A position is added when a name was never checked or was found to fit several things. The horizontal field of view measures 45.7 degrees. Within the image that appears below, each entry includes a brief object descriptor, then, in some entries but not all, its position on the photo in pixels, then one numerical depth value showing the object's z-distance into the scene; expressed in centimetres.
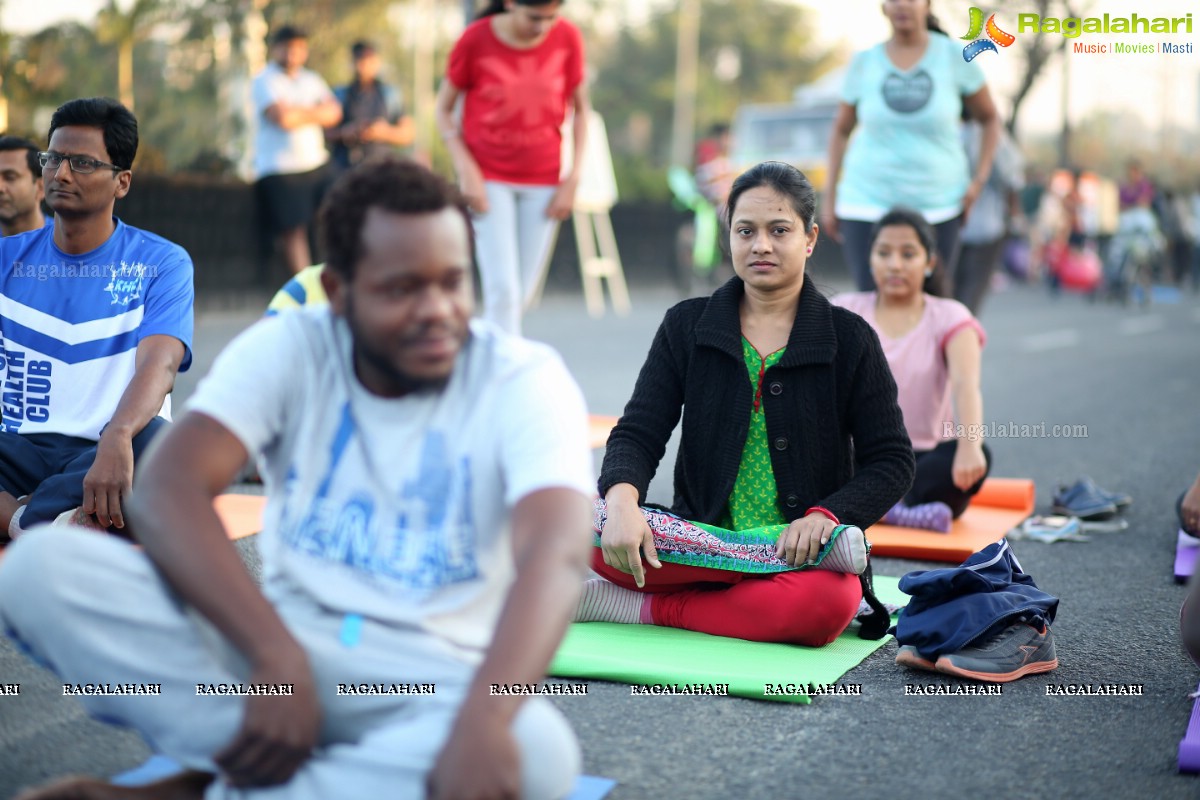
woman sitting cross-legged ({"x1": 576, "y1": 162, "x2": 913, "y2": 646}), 395
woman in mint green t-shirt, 668
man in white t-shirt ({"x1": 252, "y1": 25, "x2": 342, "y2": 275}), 1112
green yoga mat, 363
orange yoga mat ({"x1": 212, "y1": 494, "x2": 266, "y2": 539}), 514
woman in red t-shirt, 703
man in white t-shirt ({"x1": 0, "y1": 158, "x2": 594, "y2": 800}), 228
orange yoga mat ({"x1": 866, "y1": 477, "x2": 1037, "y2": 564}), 536
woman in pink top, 572
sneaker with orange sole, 370
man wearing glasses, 442
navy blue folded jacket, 374
